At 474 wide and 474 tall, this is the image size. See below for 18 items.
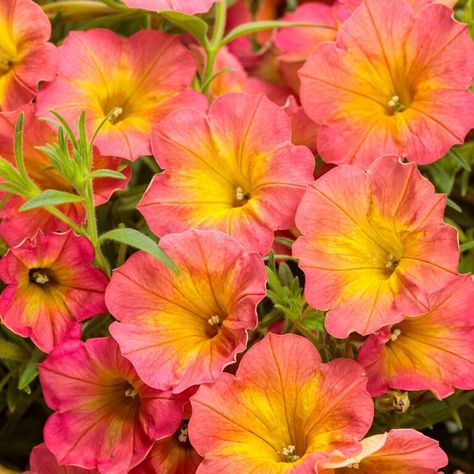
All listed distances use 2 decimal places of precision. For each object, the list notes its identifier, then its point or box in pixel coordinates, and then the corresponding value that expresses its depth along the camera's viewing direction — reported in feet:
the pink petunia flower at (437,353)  1.84
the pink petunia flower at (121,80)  2.01
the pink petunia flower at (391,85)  1.95
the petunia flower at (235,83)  2.24
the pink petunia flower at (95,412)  1.85
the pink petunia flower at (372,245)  1.80
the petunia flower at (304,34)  2.27
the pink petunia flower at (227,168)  1.90
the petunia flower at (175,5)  1.98
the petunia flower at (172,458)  1.87
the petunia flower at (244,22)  2.47
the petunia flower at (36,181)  1.94
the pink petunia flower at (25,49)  2.02
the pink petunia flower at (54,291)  1.88
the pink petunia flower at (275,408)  1.79
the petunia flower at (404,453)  1.76
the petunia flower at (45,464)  1.94
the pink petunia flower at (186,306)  1.81
